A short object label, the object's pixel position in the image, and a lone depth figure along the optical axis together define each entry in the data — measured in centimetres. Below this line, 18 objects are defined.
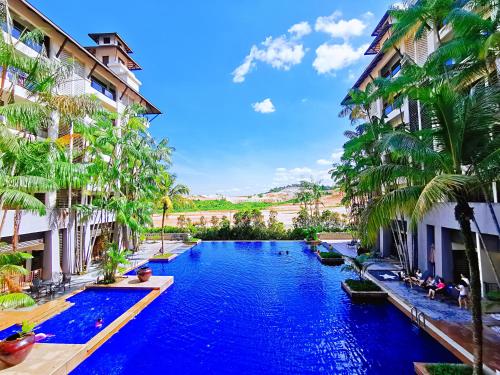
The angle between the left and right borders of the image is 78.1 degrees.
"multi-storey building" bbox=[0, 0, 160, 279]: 1520
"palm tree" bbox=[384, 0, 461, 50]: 1191
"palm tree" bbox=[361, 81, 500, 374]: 659
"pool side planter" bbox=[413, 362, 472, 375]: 759
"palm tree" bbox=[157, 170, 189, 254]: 2740
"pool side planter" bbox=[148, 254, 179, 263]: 2462
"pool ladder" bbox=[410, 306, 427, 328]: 1130
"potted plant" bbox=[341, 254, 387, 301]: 1492
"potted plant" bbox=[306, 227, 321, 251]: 3219
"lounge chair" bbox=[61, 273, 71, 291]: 1556
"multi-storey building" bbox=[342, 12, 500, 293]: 1253
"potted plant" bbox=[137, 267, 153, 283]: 1697
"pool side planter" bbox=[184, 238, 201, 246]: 3332
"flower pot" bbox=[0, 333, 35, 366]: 795
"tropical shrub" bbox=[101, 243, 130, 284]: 1636
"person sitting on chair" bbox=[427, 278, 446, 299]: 1364
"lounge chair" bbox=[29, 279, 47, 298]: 1436
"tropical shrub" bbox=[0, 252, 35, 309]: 757
